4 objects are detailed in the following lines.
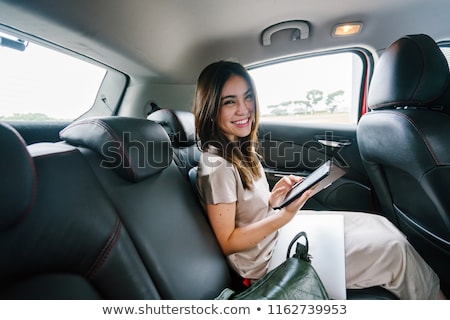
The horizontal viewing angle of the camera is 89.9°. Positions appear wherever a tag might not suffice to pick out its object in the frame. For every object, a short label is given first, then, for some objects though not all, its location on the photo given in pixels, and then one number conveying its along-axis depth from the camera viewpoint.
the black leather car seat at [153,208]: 0.49
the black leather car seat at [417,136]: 0.67
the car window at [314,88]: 1.20
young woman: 0.60
